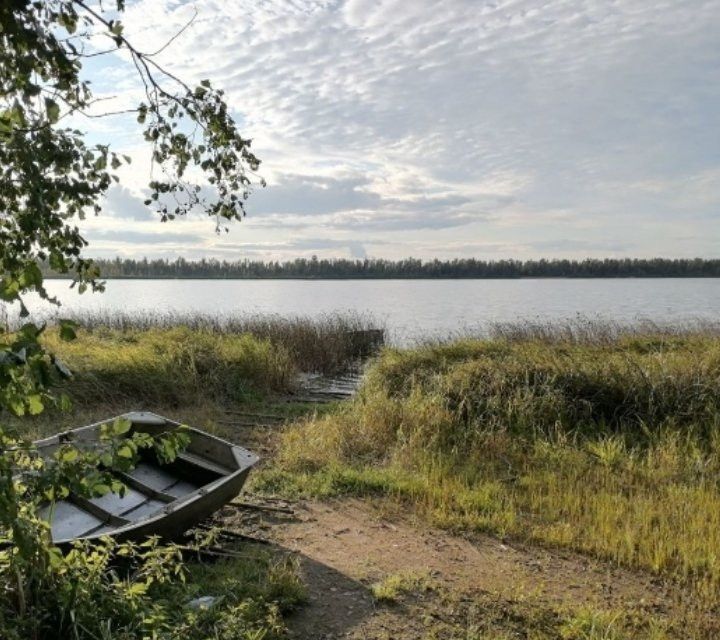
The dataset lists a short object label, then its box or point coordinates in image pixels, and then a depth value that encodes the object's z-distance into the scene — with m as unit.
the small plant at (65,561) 2.36
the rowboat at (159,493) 4.71
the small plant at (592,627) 3.97
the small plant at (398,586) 4.53
